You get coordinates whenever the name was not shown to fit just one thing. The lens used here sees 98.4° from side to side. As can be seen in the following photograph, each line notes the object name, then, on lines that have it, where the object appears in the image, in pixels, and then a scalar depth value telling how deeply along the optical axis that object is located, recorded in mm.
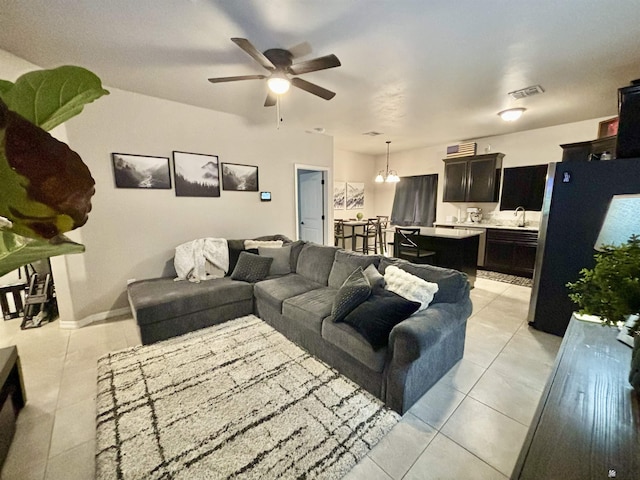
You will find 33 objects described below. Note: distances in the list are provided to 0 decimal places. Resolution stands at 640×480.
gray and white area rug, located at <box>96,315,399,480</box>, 1450
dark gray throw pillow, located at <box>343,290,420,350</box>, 1795
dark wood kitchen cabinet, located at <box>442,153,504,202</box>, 5062
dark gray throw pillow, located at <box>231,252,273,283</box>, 3203
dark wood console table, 794
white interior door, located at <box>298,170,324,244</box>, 5168
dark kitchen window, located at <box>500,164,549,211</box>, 4707
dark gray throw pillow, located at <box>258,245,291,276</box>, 3401
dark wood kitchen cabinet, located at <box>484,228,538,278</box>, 4535
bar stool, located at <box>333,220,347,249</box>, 6151
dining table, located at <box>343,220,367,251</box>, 6009
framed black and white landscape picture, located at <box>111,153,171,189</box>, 3057
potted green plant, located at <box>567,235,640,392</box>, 938
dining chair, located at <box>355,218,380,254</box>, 6230
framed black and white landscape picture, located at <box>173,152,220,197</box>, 3436
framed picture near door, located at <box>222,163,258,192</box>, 3822
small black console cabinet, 1530
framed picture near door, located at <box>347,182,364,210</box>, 6832
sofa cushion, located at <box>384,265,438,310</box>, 2037
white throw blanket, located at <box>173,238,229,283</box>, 3234
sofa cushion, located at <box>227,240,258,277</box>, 3482
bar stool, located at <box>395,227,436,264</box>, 3824
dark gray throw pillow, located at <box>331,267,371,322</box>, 2031
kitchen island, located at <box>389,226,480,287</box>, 3781
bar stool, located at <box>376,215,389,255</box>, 6366
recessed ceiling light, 3559
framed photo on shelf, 3231
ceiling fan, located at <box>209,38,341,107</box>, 2018
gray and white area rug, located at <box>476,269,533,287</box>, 4355
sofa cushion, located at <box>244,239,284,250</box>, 3632
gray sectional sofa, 1769
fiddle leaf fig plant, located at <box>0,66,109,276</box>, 261
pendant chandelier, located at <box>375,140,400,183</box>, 5828
